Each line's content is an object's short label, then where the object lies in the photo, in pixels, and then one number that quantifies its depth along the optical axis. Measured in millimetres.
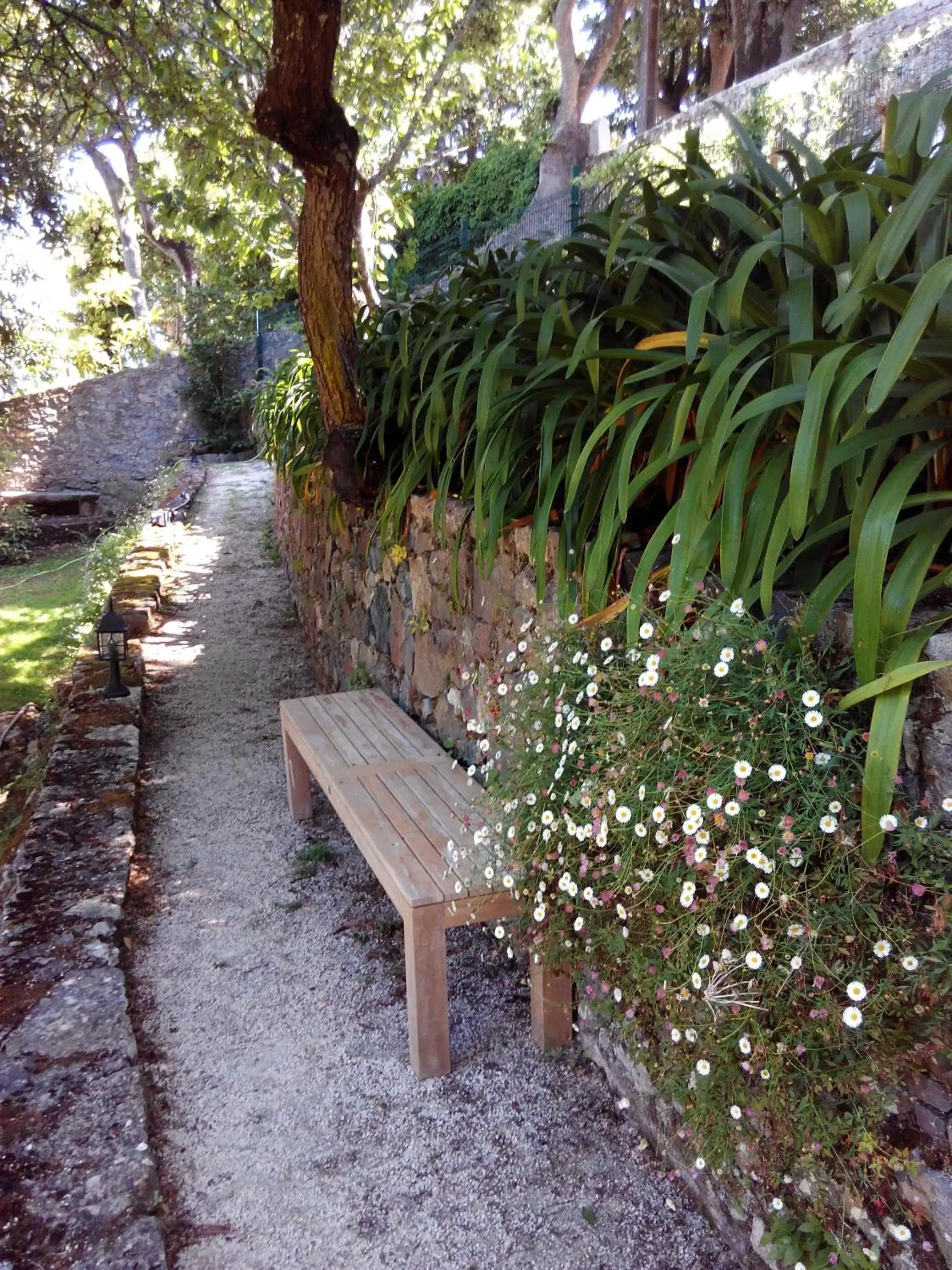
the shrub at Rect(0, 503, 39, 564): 11031
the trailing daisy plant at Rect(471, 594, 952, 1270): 1089
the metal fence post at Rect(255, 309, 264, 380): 13719
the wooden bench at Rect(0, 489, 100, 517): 12727
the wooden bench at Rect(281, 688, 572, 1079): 1778
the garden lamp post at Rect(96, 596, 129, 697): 3732
